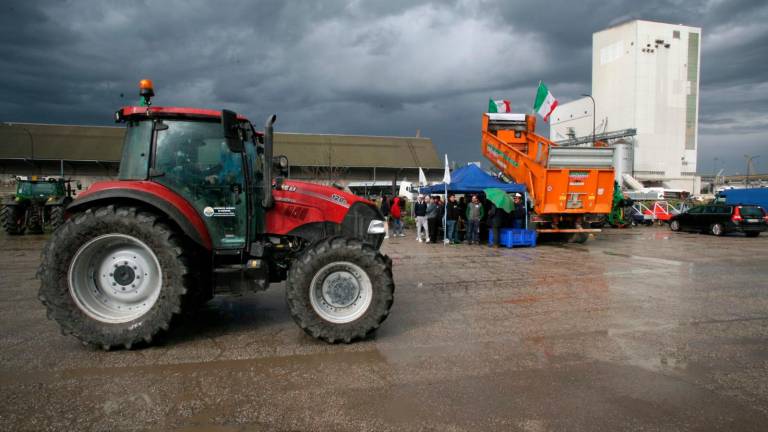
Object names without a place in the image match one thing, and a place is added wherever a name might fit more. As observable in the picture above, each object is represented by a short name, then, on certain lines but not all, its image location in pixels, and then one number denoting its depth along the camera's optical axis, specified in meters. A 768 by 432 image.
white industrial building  63.31
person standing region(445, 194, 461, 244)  15.77
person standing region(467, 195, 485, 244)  15.05
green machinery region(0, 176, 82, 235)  16.98
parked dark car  18.53
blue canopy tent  14.41
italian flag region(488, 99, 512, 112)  16.66
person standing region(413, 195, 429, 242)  16.00
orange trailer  13.88
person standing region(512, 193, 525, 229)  14.77
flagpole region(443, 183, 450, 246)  15.41
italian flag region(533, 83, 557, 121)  16.42
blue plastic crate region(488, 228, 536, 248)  14.41
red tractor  4.49
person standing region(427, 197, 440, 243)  15.82
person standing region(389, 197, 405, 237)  17.80
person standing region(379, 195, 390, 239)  18.94
